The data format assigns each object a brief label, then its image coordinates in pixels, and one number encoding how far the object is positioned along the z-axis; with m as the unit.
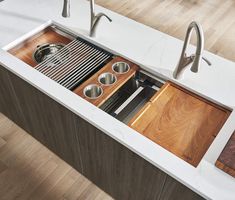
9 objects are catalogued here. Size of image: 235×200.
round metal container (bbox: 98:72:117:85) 1.67
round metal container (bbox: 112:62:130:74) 1.73
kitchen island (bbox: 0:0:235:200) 1.24
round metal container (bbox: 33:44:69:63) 1.82
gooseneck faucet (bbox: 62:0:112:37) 1.70
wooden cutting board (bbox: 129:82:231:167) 1.36
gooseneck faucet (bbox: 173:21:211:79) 1.31
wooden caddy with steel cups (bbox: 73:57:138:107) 1.55
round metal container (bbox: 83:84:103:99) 1.60
